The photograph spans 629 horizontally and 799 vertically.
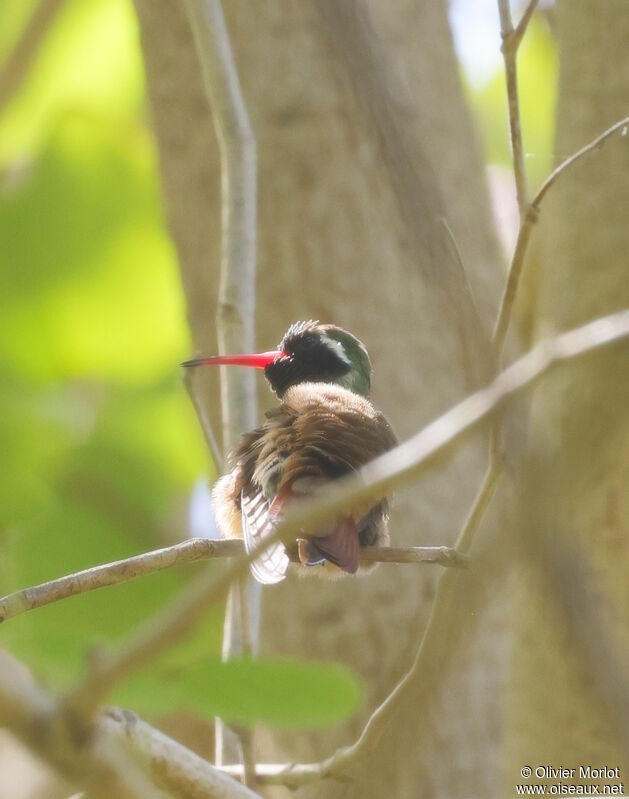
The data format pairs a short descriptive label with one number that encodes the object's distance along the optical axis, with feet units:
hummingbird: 15.66
